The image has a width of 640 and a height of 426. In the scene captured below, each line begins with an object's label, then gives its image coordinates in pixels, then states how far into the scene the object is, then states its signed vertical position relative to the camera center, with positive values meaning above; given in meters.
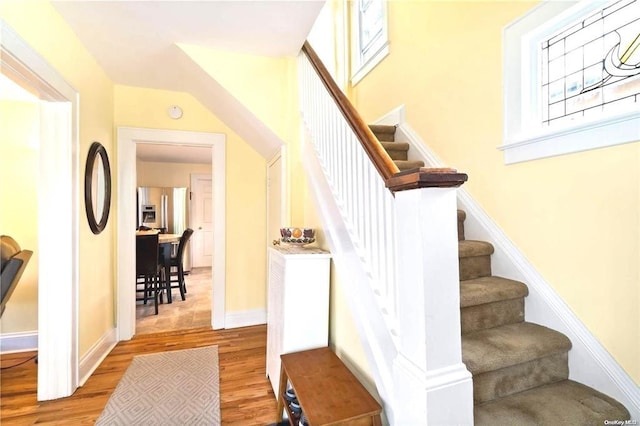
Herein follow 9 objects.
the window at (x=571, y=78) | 1.27 +0.70
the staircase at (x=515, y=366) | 1.14 -0.71
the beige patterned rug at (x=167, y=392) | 1.73 -1.26
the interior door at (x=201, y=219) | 6.73 -0.16
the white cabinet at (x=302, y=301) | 1.73 -0.56
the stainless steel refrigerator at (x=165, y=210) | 6.19 +0.06
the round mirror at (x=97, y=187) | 2.30 +0.23
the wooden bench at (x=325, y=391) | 1.13 -0.82
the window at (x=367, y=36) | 3.09 +2.10
